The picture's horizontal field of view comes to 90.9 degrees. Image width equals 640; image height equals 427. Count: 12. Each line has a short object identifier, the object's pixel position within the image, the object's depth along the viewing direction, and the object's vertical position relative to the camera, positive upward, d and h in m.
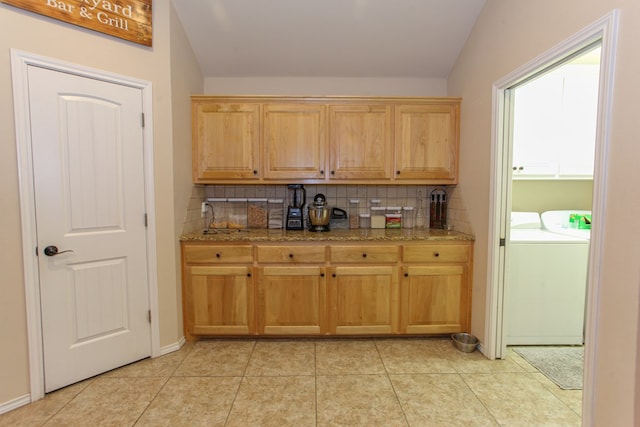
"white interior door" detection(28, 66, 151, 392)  1.93 -0.20
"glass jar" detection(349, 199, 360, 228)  3.19 -0.19
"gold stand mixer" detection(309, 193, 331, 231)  2.86 -0.18
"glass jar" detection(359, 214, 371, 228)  3.23 -0.27
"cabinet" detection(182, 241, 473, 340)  2.60 -0.78
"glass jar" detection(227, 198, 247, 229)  3.21 -0.18
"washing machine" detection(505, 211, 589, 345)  2.42 -0.72
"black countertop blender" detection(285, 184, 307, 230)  3.02 -0.19
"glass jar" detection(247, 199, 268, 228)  3.19 -0.21
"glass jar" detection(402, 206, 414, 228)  3.24 -0.23
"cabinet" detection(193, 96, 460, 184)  2.81 +0.50
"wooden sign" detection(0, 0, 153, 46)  1.85 +1.14
